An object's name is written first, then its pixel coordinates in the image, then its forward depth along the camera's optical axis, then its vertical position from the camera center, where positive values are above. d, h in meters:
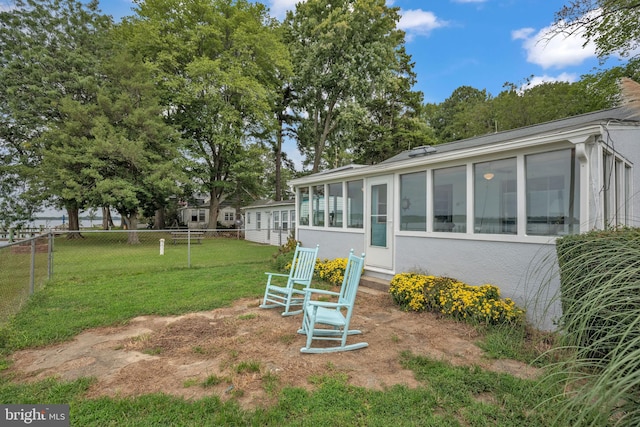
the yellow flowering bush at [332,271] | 6.67 -1.19
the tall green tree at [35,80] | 15.56 +6.92
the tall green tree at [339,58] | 18.17 +9.75
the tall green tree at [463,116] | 22.67 +8.42
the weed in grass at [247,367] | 2.87 -1.40
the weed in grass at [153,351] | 3.25 -1.42
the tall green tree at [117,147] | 14.52 +3.44
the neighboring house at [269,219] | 16.33 -0.08
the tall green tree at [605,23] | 7.36 +5.36
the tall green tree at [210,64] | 17.64 +9.11
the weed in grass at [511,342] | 3.17 -1.38
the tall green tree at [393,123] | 20.20 +6.34
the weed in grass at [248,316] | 4.37 -1.41
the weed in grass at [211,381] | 2.63 -1.41
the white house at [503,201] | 3.72 +0.26
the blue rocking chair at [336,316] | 3.32 -1.12
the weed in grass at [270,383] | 2.56 -1.42
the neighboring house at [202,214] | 30.42 +0.35
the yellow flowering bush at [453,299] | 3.95 -1.13
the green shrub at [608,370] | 0.93 -0.54
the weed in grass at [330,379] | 2.69 -1.42
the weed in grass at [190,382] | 2.63 -1.41
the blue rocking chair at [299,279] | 4.52 -0.92
